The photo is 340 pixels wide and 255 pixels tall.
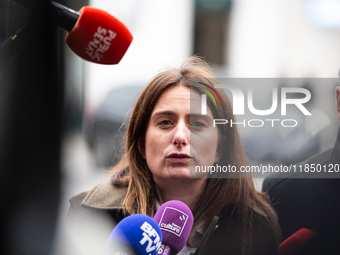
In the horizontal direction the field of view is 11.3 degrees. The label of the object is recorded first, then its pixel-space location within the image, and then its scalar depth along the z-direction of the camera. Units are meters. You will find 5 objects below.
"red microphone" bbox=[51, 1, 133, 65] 3.02
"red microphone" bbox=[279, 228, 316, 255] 3.23
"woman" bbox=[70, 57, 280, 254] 3.18
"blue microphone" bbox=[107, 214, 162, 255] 2.96
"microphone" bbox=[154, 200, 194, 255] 3.04
